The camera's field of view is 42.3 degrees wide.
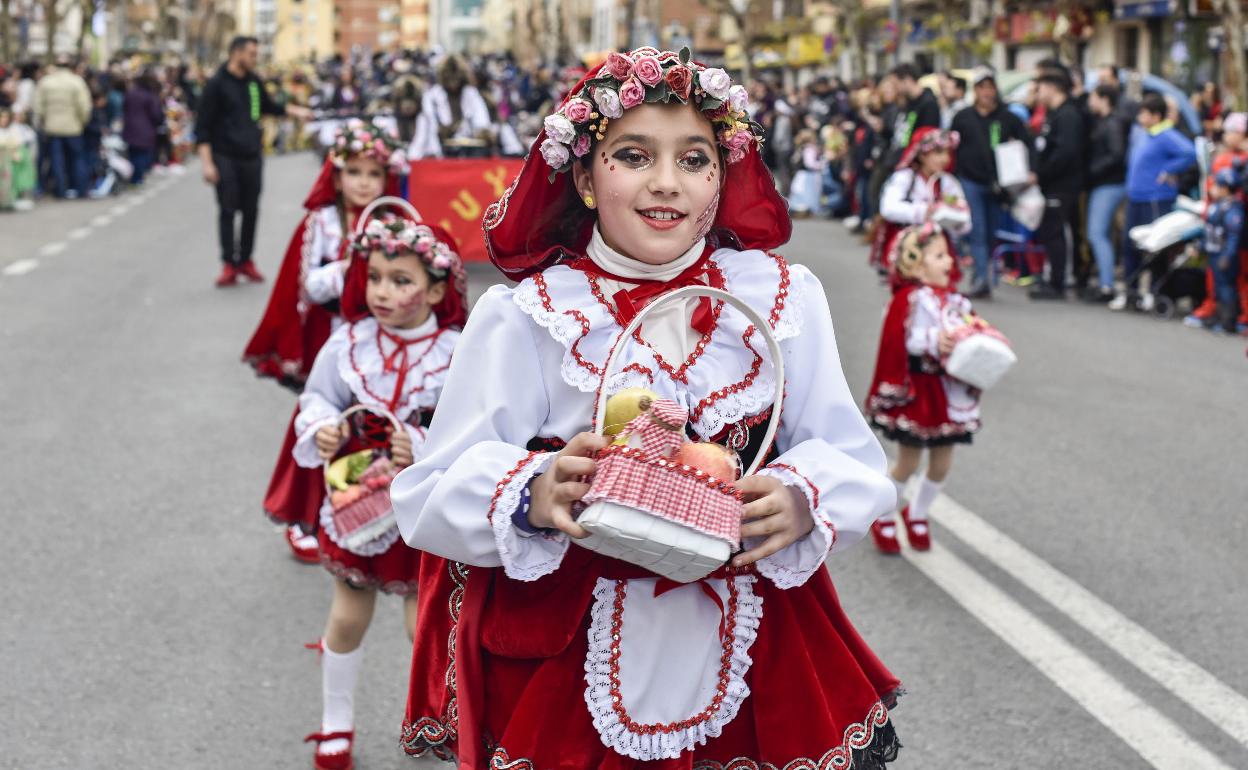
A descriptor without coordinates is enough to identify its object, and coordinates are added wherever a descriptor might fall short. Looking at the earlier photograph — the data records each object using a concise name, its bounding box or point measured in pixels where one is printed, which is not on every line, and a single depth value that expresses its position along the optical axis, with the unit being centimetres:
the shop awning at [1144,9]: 3138
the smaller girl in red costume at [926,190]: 1054
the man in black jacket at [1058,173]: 1438
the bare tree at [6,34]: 4145
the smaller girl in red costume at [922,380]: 633
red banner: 1361
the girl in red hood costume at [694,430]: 261
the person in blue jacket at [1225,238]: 1216
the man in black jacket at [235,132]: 1314
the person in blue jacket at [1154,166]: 1370
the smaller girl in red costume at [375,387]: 433
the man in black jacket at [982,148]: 1437
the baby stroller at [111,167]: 2559
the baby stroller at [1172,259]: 1294
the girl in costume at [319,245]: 598
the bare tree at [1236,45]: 1975
